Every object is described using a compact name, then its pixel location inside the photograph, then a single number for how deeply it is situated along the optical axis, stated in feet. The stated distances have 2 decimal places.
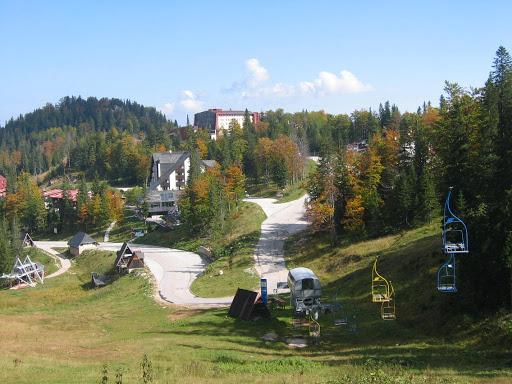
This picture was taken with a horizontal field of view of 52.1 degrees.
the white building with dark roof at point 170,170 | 398.77
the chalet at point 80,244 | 277.64
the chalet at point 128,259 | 208.34
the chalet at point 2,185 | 471.25
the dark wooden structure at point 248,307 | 108.68
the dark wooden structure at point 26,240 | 308.81
